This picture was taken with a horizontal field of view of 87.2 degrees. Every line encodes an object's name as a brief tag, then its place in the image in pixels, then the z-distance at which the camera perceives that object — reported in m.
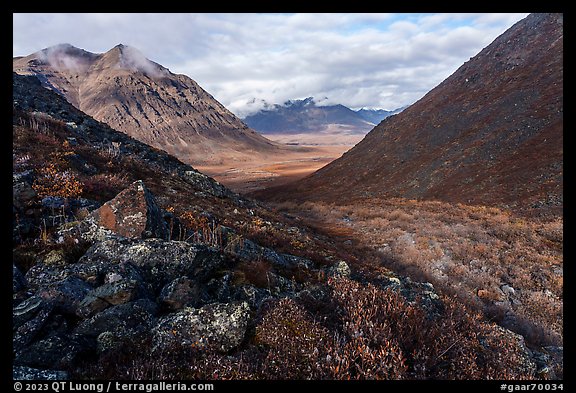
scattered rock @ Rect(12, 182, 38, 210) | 7.83
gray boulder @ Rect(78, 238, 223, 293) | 6.14
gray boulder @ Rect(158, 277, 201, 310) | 5.35
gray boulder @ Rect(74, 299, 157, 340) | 4.50
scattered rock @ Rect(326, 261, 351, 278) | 9.42
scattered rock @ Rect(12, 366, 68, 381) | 3.71
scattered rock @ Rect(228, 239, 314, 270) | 8.81
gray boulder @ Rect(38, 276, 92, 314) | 4.79
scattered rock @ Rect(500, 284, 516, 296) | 13.35
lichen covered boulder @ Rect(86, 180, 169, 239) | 7.28
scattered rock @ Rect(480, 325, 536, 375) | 6.21
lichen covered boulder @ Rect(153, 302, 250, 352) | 4.54
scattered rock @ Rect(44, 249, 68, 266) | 6.05
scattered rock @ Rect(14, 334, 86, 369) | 3.94
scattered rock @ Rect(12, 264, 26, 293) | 4.98
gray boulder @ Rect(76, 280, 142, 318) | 4.80
